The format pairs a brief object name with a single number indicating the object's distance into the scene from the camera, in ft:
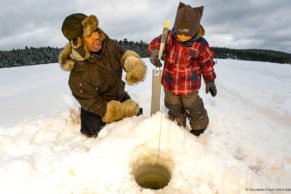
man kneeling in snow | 7.99
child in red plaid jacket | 7.58
